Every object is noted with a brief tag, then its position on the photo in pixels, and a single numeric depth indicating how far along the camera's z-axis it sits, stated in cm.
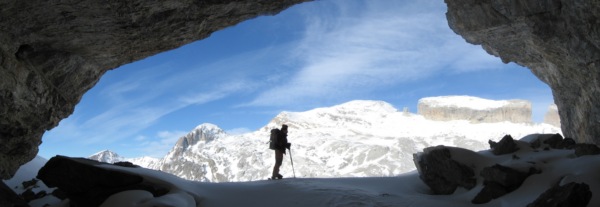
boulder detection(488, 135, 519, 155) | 1435
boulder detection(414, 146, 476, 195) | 1318
